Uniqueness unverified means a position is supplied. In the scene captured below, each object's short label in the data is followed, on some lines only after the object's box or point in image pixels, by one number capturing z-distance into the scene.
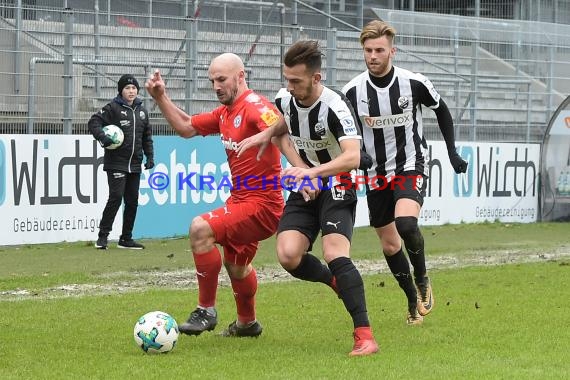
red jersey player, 15.87
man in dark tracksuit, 30.66
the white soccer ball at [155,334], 14.73
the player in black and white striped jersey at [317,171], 14.79
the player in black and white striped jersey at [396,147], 17.84
